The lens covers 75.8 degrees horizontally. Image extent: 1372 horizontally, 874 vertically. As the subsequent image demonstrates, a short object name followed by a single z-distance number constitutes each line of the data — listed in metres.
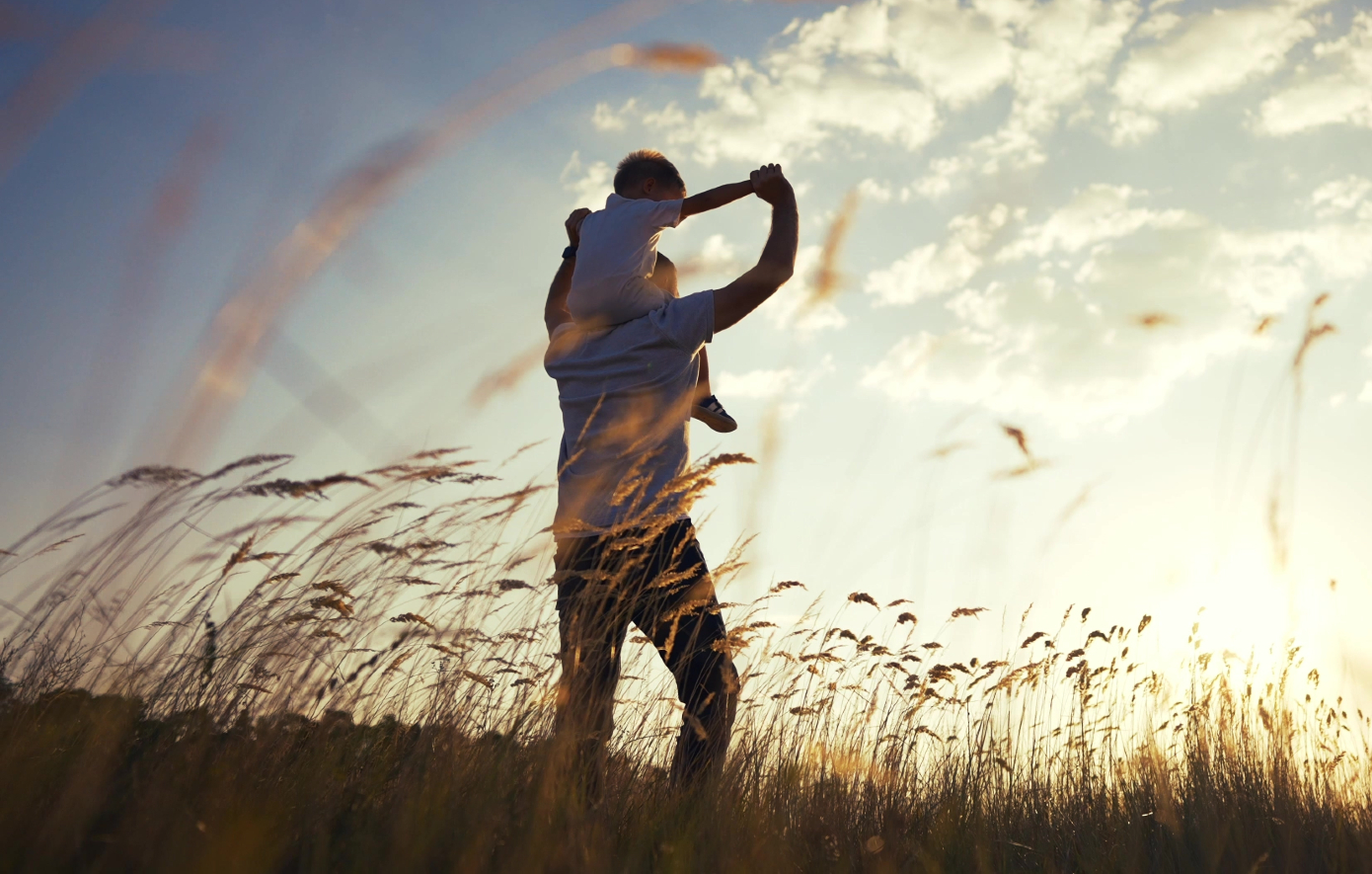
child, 2.34
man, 2.19
